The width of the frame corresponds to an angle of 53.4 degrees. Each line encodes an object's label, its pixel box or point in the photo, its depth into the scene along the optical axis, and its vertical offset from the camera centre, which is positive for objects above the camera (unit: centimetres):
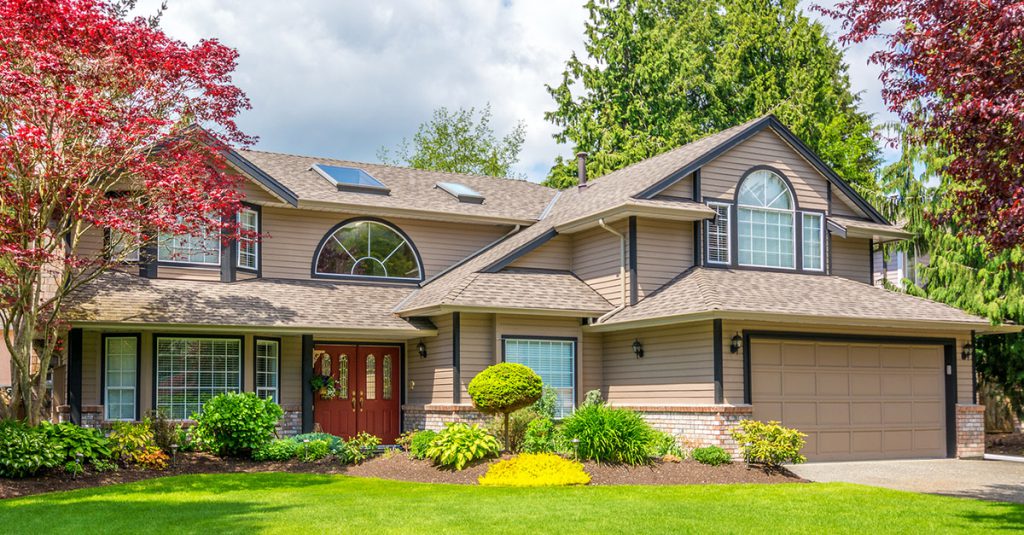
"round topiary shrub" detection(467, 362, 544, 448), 1628 -108
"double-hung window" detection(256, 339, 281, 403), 1967 -86
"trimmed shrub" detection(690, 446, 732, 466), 1620 -217
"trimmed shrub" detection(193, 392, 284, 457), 1725 -172
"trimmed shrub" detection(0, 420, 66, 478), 1433 -182
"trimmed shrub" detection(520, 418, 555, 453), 1705 -197
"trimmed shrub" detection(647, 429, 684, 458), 1669 -209
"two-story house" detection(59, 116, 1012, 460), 1798 +15
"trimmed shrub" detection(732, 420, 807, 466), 1605 -194
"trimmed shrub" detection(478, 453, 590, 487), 1457 -220
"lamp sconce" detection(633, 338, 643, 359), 1919 -50
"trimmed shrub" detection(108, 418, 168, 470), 1614 -197
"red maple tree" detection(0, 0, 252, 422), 1441 +280
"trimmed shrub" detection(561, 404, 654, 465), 1560 -179
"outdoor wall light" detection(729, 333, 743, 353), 1734 -40
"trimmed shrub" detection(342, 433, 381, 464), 1701 -213
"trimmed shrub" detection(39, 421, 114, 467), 1507 -180
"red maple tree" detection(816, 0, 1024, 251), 1034 +252
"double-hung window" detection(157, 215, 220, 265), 1942 +144
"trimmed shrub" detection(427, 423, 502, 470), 1579 -195
